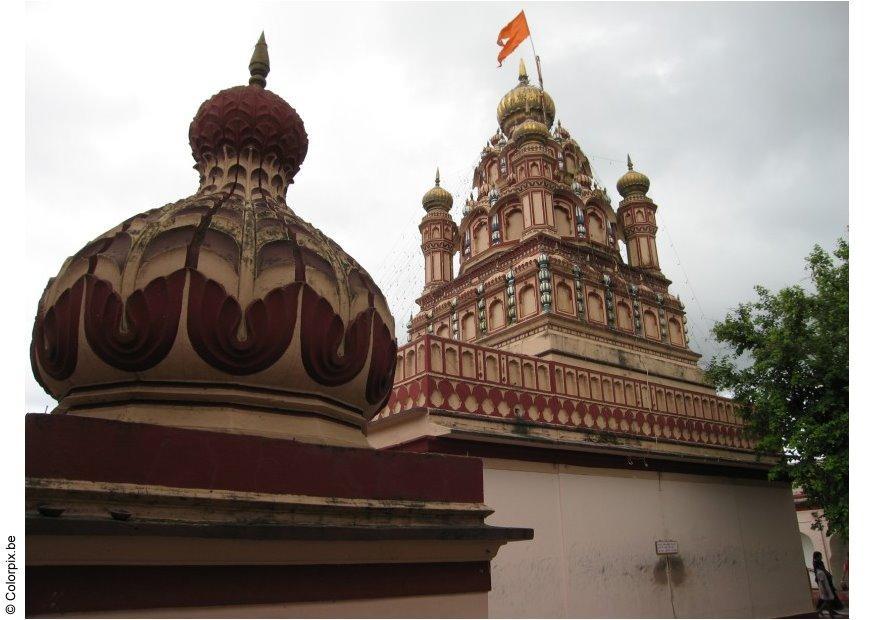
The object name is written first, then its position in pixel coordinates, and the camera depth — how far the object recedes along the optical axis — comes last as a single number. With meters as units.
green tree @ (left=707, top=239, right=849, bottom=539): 9.86
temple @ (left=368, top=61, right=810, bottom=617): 8.95
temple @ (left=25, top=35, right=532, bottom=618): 2.81
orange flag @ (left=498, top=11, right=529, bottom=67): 17.25
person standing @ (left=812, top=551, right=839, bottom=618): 12.39
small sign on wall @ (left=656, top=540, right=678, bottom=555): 10.36
